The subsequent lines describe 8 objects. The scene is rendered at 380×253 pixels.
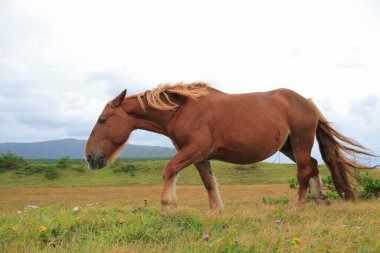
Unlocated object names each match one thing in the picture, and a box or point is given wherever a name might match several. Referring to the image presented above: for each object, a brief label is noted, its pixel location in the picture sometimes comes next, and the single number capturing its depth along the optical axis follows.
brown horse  5.73
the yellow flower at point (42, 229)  4.01
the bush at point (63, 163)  39.00
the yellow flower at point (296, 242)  3.50
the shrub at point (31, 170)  38.16
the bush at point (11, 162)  40.59
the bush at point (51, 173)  36.34
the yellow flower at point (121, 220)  4.41
